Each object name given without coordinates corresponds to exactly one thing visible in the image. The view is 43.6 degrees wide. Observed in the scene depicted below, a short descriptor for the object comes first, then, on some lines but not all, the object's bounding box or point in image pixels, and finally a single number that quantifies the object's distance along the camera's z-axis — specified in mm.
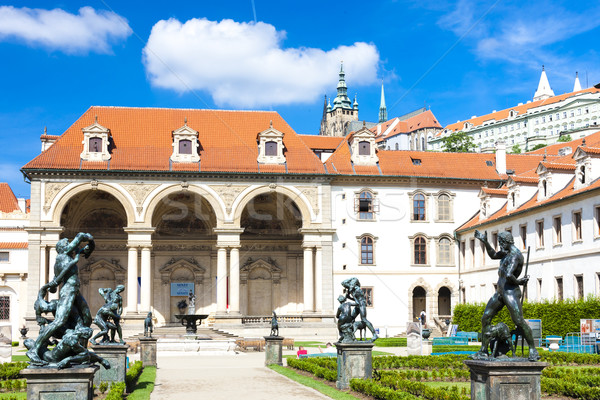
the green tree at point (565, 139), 101562
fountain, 40538
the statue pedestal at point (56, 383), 12258
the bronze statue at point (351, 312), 19016
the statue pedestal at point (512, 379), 12172
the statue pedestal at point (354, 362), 18500
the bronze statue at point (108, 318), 19578
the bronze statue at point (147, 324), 29694
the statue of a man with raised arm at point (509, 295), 12844
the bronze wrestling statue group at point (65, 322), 12625
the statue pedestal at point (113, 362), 18547
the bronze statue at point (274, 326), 32400
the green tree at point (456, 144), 91588
